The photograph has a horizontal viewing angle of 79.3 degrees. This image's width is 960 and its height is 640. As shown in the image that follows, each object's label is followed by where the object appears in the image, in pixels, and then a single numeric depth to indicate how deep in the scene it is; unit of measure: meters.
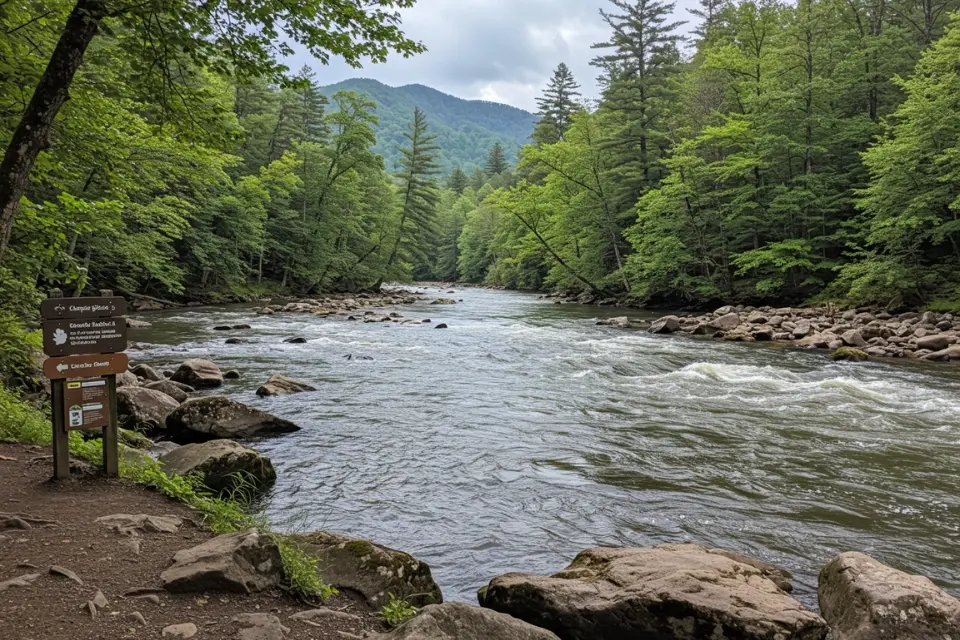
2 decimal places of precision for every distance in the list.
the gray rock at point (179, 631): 3.03
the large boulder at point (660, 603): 3.71
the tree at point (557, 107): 58.59
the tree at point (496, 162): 105.00
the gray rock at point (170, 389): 10.02
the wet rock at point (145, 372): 11.21
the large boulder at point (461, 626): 2.97
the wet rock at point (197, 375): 11.67
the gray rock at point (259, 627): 3.12
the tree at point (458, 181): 111.31
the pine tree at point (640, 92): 35.72
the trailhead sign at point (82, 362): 4.87
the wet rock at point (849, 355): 15.90
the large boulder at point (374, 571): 4.07
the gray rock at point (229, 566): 3.53
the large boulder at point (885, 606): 3.66
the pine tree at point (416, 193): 47.81
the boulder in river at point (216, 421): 8.18
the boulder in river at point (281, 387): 11.09
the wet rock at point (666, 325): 22.52
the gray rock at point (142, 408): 8.34
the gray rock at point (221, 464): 6.23
